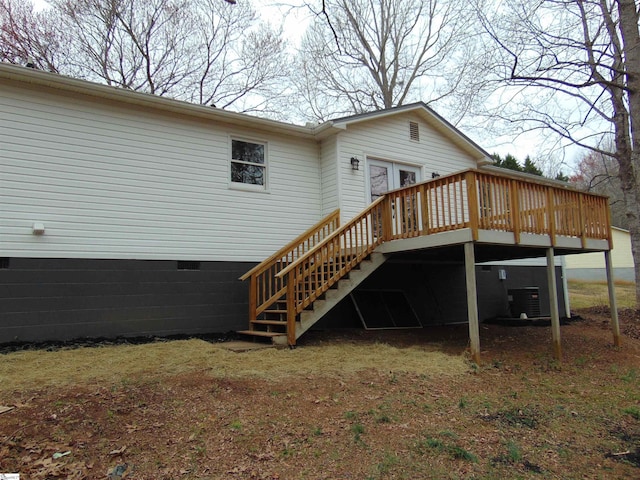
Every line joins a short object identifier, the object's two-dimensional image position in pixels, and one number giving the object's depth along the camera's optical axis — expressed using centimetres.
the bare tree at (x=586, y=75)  948
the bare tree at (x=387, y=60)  1955
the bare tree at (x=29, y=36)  1477
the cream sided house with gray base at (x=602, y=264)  2620
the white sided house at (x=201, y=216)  668
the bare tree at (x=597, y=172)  2808
